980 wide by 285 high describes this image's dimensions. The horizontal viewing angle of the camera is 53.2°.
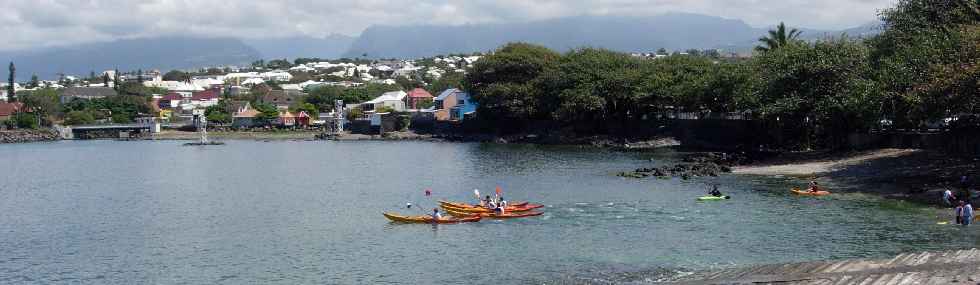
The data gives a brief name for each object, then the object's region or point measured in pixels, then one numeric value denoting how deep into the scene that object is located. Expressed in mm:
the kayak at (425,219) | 47706
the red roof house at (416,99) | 167375
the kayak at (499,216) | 49469
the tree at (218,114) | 167500
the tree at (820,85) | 72188
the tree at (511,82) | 118125
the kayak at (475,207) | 50750
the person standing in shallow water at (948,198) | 47781
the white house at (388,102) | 162125
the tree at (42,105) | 166750
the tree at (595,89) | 105625
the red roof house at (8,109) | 163612
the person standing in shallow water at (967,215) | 42000
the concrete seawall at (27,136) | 148125
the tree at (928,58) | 52375
